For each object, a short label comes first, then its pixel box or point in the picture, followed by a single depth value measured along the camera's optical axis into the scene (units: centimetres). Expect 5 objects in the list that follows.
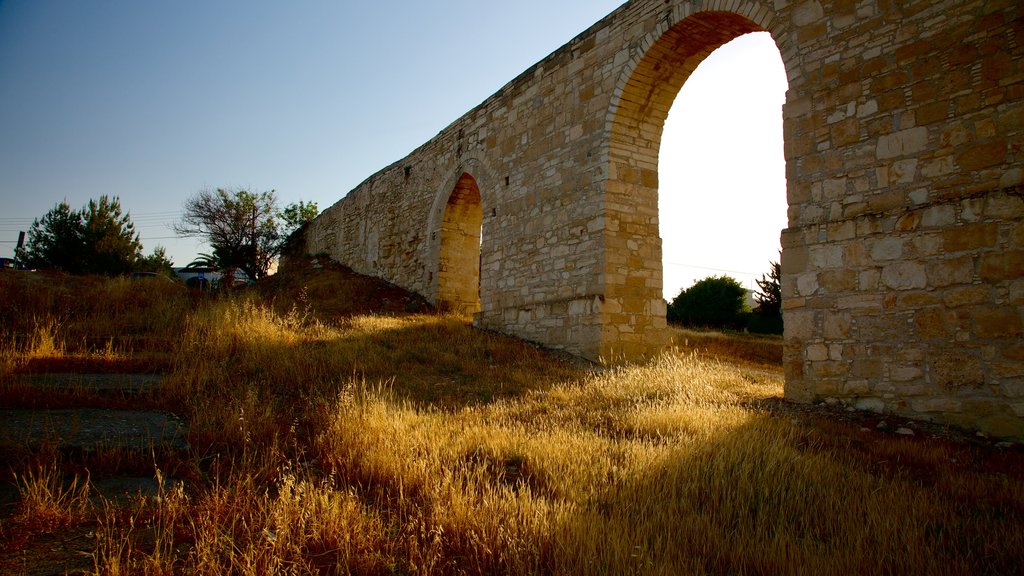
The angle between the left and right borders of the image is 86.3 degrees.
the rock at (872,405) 521
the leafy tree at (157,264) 2954
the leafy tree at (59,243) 2633
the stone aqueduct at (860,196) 473
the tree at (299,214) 2692
